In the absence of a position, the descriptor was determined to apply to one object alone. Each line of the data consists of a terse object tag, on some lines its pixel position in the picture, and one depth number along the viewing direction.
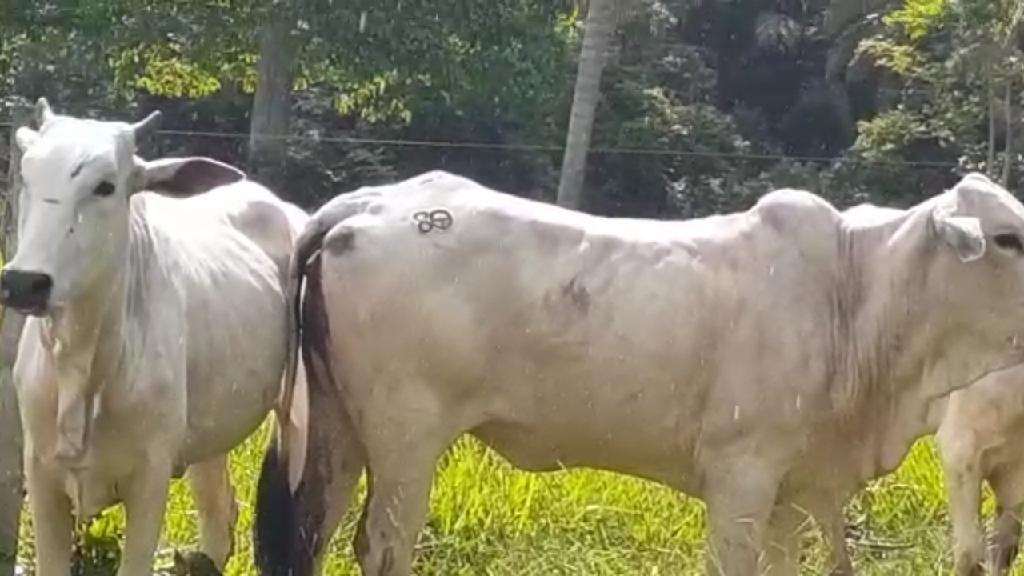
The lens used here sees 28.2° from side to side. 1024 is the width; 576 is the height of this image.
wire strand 23.14
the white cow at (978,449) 7.47
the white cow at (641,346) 6.02
